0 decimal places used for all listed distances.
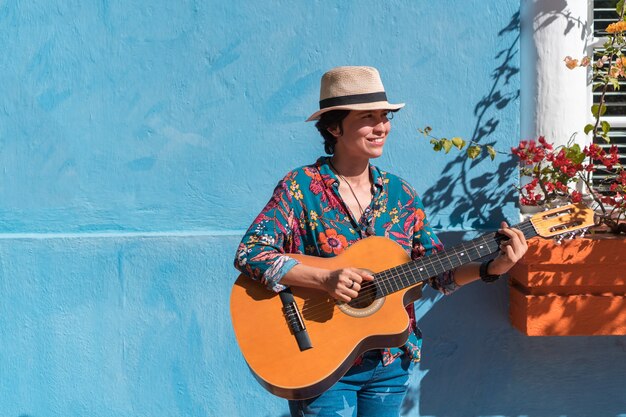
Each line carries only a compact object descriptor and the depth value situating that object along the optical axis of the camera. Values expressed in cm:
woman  266
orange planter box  333
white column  360
